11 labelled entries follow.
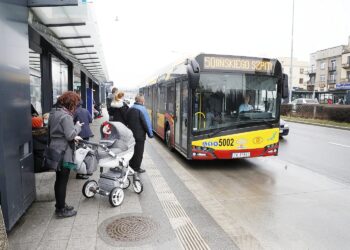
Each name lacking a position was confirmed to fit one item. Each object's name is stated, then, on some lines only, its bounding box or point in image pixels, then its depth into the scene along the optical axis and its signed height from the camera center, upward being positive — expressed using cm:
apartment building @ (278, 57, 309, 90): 9097 +842
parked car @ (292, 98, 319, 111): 3867 +0
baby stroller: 503 -101
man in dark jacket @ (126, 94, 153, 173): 669 -52
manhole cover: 400 -179
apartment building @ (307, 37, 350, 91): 5897 +705
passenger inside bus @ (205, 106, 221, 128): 767 -47
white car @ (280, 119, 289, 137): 1417 -132
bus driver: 777 -12
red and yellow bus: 763 -17
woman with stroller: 423 -52
